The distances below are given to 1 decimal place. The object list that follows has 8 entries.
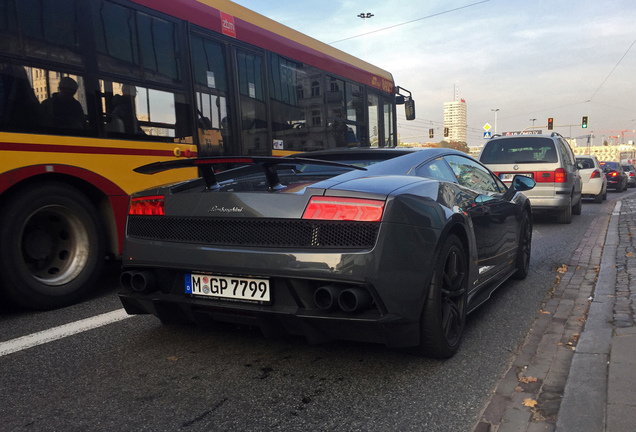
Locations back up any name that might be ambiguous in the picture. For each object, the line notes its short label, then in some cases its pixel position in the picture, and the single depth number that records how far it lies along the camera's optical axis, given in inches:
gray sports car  109.3
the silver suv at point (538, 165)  432.5
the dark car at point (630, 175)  1373.0
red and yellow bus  167.3
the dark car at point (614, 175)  1079.0
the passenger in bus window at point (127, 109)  198.5
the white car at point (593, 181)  729.0
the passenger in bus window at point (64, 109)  174.7
